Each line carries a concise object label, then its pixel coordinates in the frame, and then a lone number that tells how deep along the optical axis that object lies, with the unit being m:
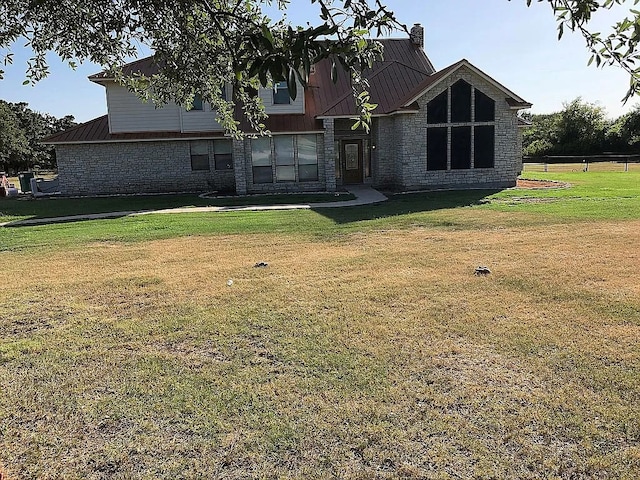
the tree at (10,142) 49.05
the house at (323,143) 20.38
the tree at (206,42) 1.86
